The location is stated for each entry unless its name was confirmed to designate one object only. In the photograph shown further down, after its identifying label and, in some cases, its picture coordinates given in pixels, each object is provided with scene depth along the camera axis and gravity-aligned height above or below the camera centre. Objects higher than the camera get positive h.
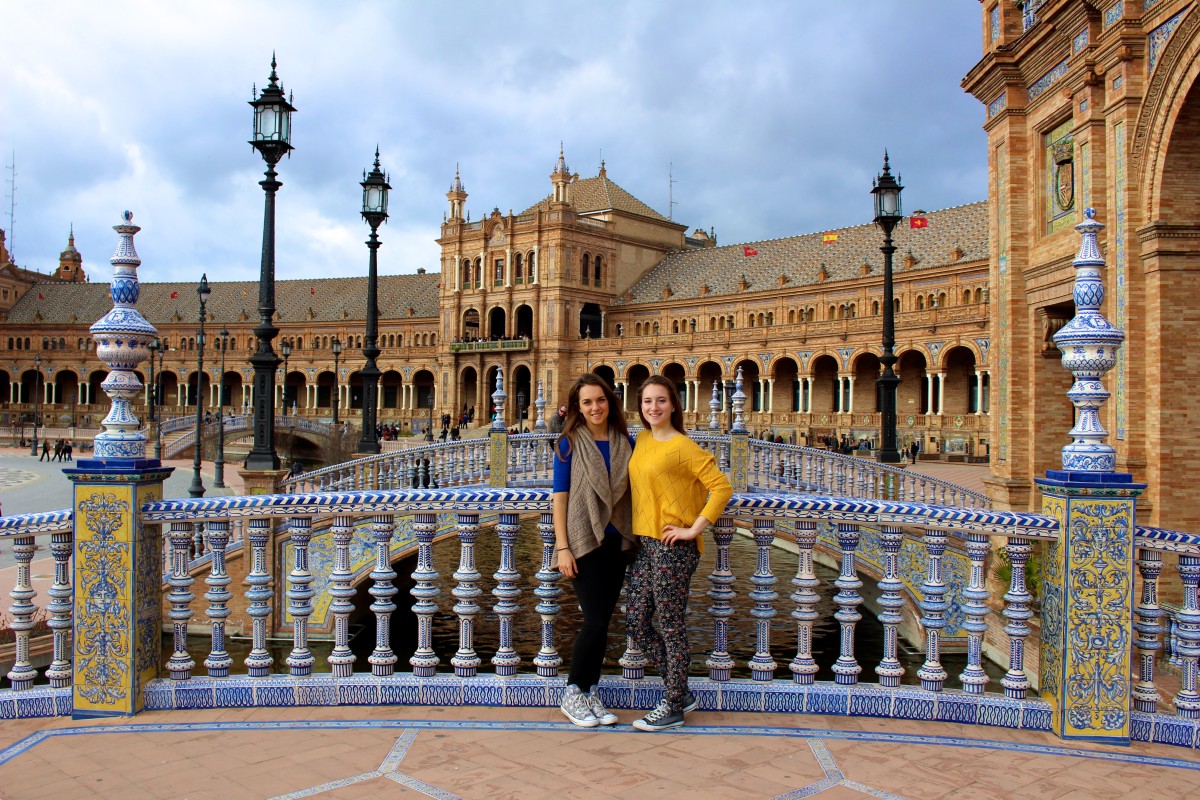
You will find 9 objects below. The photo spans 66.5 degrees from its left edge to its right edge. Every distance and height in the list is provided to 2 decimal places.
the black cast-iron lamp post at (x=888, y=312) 15.51 +2.01
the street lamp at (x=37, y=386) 67.53 +2.46
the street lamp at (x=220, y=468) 25.38 -1.46
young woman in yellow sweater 4.30 -0.48
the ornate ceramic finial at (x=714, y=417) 19.13 +0.02
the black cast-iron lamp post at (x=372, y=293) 17.30 +2.62
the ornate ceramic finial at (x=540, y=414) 19.95 +0.06
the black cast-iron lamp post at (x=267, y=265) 13.34 +2.25
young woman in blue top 4.40 -0.50
